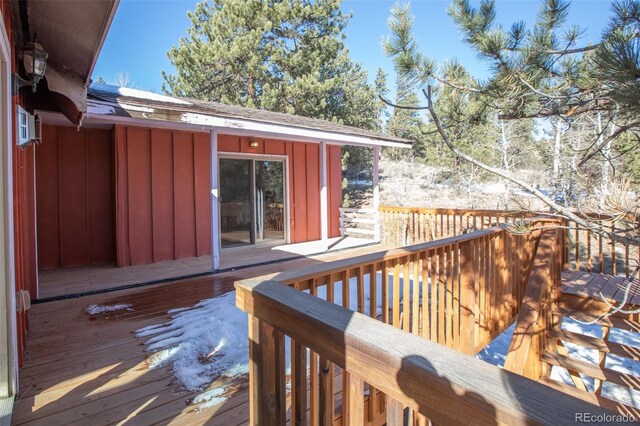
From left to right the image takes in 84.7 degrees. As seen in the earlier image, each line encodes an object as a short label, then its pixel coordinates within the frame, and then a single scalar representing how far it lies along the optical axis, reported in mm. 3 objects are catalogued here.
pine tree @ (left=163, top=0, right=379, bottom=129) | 11555
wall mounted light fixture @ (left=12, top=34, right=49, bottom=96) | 2684
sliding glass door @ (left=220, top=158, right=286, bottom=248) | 6844
